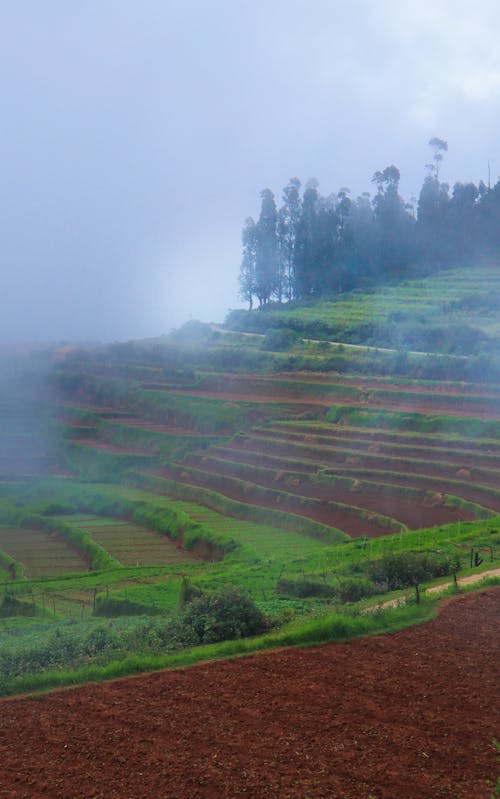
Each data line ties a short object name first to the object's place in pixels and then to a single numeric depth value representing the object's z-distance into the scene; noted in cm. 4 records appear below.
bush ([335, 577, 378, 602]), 1794
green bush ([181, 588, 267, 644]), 1425
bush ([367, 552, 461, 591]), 1884
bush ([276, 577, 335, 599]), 1967
